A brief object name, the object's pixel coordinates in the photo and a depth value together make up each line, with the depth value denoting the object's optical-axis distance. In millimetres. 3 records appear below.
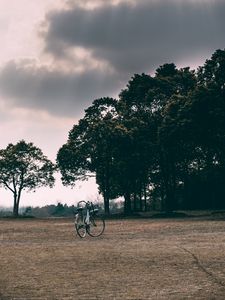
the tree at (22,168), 70938
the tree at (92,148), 55125
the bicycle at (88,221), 21344
